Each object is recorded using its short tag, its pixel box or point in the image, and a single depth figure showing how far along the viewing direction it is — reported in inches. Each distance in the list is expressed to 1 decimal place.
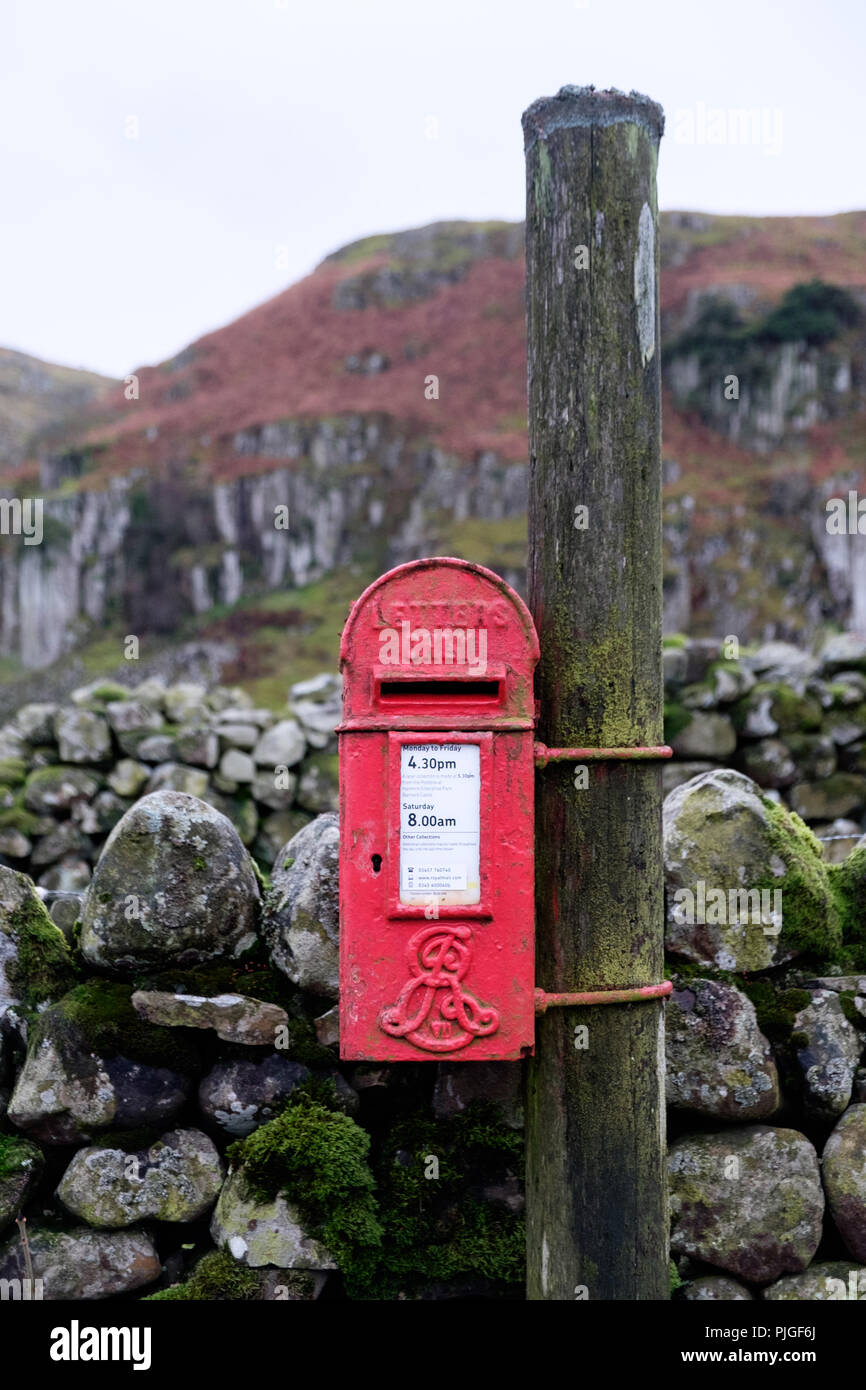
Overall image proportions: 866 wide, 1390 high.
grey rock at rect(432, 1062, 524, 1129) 113.7
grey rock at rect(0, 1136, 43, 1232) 109.2
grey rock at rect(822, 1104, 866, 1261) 111.3
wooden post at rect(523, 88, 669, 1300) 95.7
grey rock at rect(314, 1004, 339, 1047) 114.3
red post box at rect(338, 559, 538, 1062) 93.2
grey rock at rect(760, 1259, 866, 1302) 109.7
